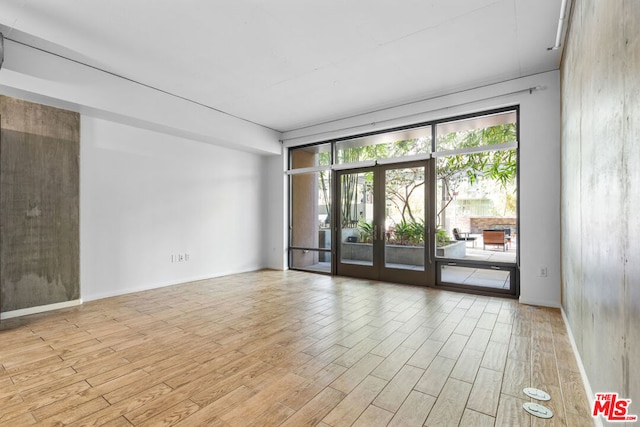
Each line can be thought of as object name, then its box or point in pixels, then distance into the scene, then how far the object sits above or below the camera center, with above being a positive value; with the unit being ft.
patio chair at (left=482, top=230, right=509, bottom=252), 15.28 -1.32
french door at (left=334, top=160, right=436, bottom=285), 17.74 -0.62
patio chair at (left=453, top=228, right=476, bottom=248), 16.19 -1.29
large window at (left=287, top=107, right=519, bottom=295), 15.49 +0.55
